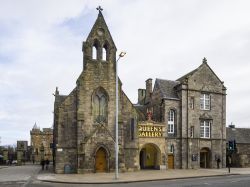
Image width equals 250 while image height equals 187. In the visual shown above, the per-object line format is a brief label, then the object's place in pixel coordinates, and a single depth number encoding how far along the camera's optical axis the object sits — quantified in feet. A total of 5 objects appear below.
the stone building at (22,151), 144.22
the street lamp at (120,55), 62.73
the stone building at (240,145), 106.00
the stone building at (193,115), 95.18
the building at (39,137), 177.60
